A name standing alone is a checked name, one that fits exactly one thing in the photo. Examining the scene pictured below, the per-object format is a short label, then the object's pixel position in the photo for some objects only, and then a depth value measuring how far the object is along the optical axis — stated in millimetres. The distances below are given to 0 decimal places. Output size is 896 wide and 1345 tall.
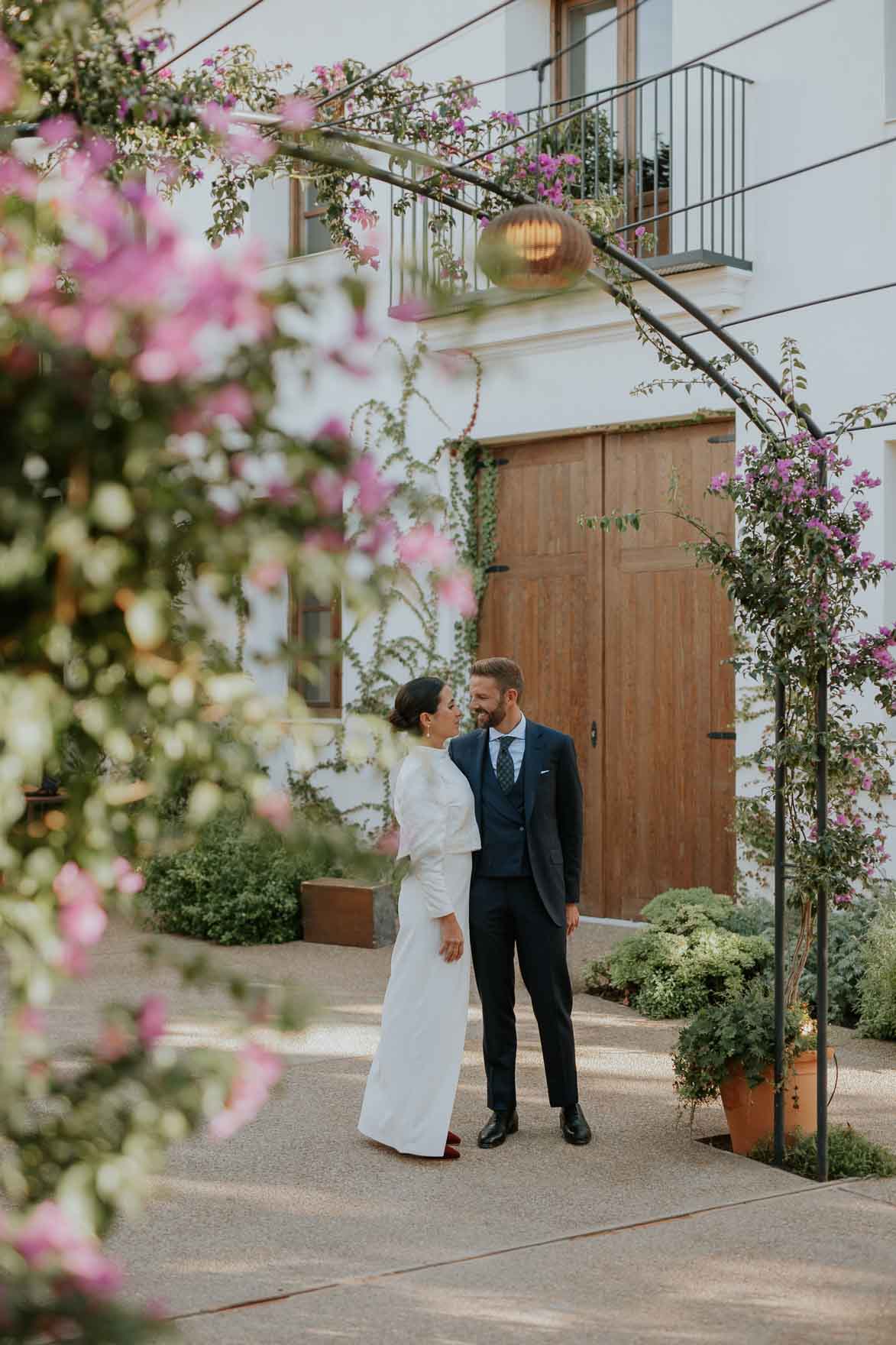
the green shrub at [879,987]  8297
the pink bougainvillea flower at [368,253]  3894
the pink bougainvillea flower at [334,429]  1894
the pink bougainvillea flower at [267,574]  1849
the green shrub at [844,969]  8766
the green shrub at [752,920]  9438
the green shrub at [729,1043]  6215
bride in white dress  6320
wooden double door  11312
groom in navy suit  6543
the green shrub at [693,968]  8852
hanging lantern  5391
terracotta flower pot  6273
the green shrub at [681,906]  9375
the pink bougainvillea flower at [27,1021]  1915
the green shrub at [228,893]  11383
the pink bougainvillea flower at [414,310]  2064
